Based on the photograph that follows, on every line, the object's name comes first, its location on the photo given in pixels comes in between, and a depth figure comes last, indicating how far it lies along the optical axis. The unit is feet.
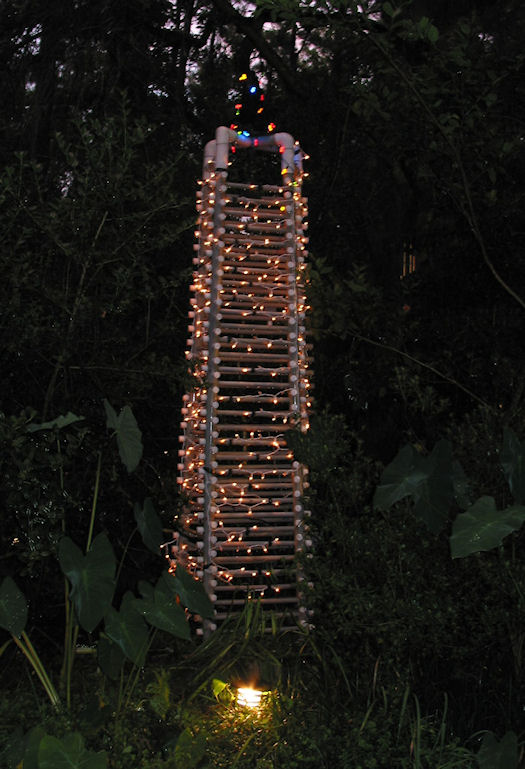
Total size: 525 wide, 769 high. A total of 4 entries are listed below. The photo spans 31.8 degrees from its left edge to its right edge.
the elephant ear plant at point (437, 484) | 11.35
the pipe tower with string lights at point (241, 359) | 18.63
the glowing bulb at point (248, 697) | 14.37
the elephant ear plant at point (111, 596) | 11.43
